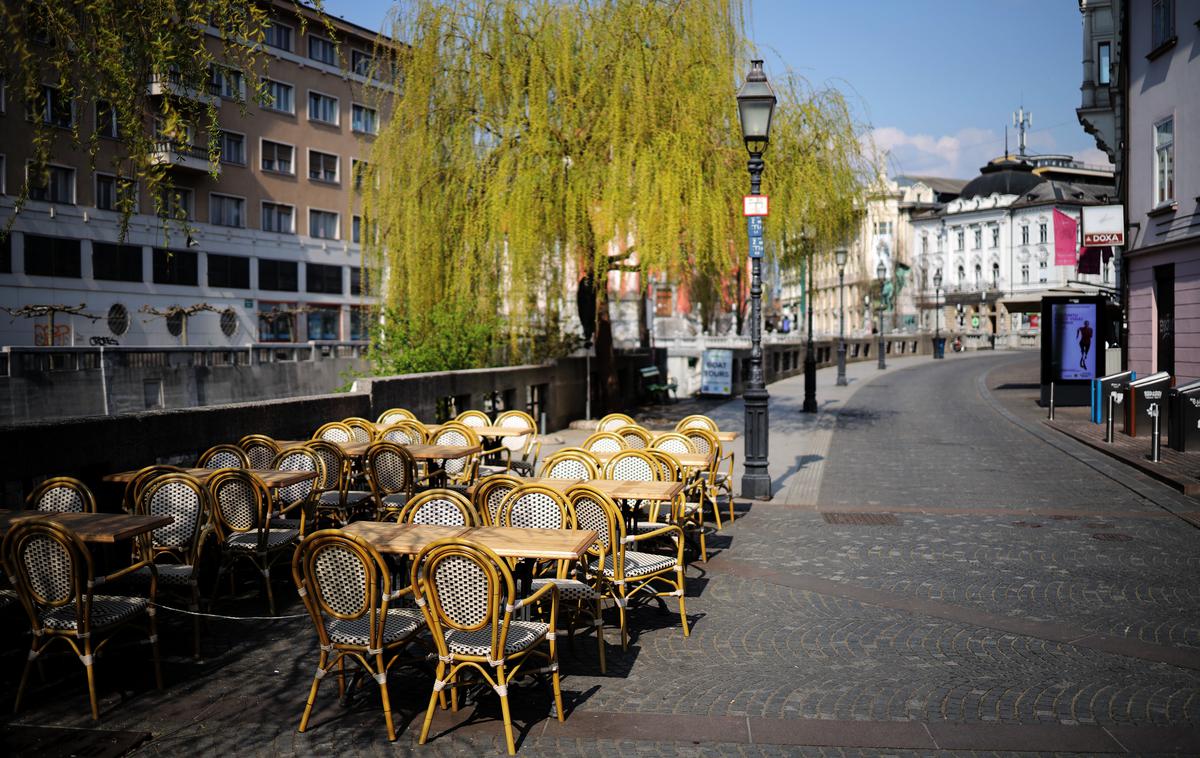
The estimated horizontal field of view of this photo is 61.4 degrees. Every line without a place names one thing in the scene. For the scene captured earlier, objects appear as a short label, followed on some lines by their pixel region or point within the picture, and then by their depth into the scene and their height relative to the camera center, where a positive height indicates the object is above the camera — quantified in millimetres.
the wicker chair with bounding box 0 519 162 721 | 5332 -1250
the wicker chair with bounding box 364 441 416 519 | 9352 -1192
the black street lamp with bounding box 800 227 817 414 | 26375 -1097
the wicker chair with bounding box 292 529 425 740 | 5113 -1258
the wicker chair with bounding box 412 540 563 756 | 4988 -1295
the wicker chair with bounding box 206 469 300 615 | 7395 -1259
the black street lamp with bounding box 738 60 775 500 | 12297 +471
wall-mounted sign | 24203 +2834
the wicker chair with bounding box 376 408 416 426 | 12586 -830
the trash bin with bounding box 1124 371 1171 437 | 18123 -1106
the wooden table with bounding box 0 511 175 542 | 5801 -1034
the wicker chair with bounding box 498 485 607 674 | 6289 -1140
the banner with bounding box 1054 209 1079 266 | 31125 +3272
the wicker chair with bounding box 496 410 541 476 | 12602 -1106
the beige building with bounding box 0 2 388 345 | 39281 +5142
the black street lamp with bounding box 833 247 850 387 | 38031 -698
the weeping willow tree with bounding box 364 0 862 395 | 15625 +3145
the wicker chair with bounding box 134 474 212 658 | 6828 -1137
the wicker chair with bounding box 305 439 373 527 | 9562 -1409
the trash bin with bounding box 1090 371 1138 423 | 20016 -954
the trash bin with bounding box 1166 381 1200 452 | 16516 -1270
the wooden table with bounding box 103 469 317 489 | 7809 -1008
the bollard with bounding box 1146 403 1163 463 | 15242 -1544
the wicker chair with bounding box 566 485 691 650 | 6613 -1432
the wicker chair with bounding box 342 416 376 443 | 11242 -886
